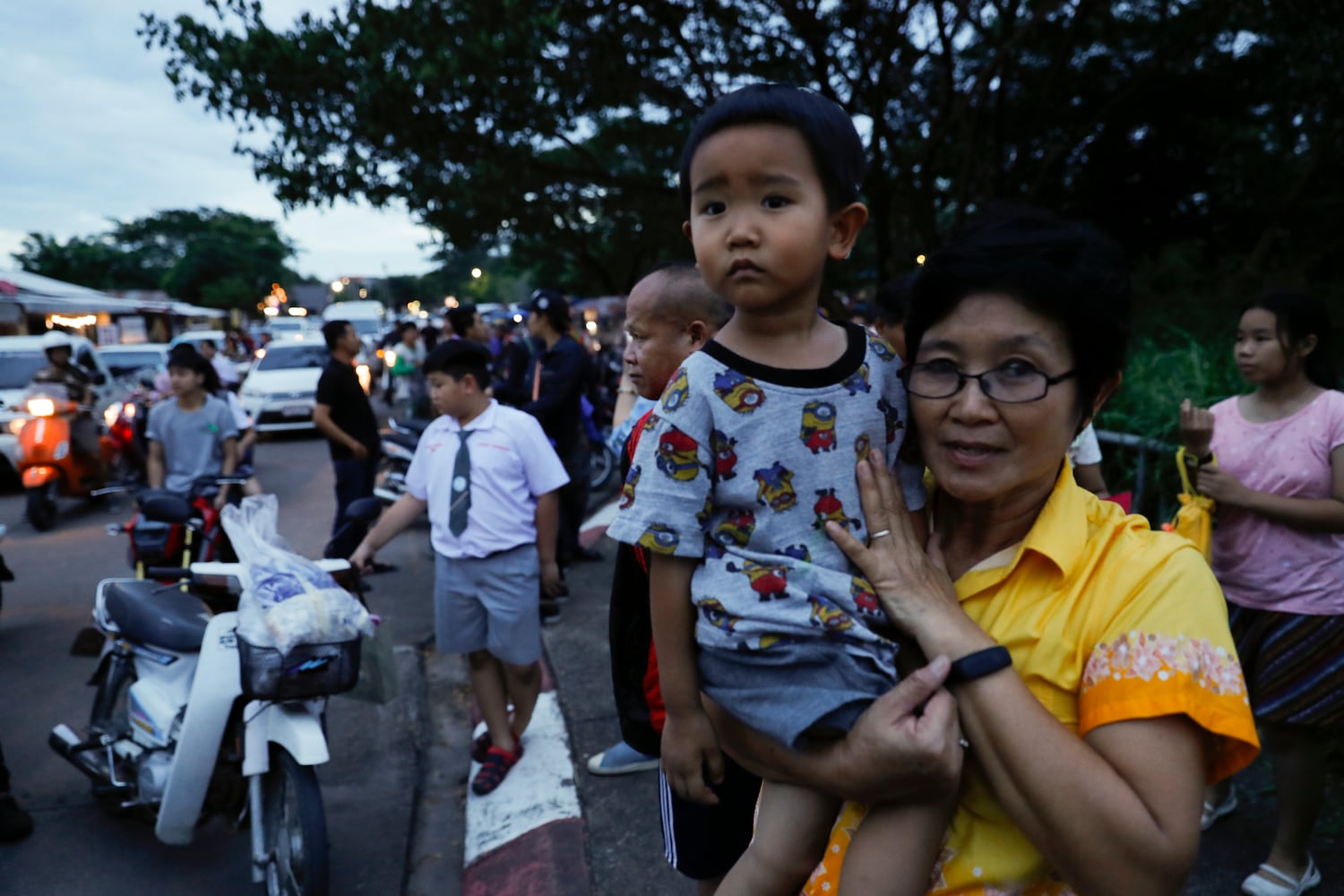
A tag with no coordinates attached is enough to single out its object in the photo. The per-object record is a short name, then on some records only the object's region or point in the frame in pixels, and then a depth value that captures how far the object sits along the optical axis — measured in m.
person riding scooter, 9.26
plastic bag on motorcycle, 2.95
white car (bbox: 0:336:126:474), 9.98
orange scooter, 8.70
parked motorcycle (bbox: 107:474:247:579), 4.40
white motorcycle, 2.97
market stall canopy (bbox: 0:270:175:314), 19.58
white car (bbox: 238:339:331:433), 14.93
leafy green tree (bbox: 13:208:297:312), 57.16
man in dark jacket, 6.25
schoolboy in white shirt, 3.91
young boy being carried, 1.39
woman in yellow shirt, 1.19
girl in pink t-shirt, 2.83
